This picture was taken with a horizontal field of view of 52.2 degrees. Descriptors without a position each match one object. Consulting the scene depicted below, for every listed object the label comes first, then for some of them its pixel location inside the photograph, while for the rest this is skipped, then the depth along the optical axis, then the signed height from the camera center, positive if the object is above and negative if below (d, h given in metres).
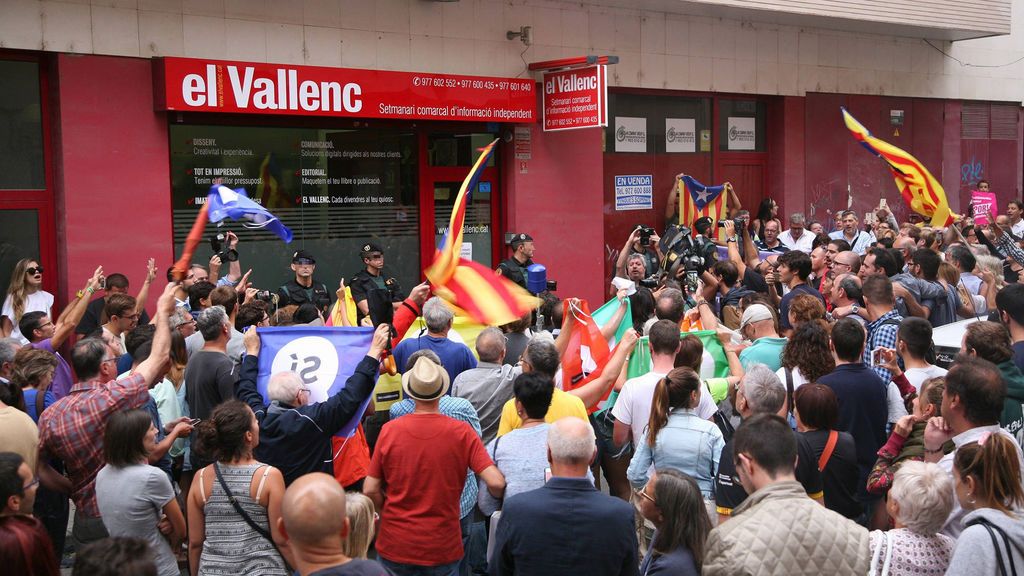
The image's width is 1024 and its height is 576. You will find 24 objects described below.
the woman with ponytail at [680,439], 5.67 -1.23
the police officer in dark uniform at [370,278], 11.54 -0.69
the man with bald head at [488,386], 6.62 -1.08
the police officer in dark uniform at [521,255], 12.39 -0.50
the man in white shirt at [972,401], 4.93 -0.91
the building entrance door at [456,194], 13.87 +0.27
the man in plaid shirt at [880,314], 7.73 -0.79
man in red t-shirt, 5.29 -1.33
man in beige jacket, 3.74 -1.17
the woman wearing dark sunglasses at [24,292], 10.14 -0.69
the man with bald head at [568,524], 4.31 -1.29
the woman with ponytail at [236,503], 4.93 -1.35
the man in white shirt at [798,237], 15.44 -0.39
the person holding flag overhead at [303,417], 5.66 -1.08
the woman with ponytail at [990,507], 3.93 -1.19
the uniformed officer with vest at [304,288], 11.34 -0.77
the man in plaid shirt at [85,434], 5.66 -1.16
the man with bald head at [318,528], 3.70 -1.10
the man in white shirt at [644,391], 6.29 -1.07
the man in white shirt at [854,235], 14.38 -0.35
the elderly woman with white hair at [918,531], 4.25 -1.32
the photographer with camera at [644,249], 12.65 -0.45
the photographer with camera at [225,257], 10.53 -0.39
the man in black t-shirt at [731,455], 5.16 -1.19
